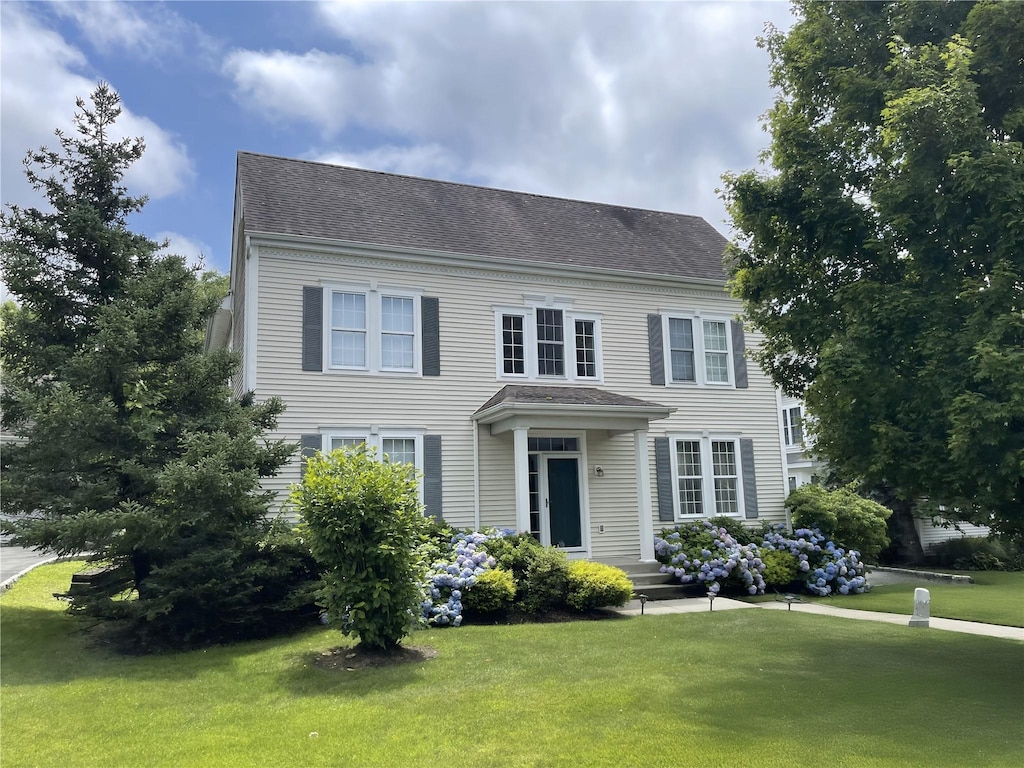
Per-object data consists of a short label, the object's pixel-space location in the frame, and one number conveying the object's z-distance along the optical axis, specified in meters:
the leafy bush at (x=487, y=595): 11.21
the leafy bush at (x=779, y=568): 14.49
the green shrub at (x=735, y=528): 15.80
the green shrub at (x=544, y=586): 11.80
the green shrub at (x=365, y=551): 8.21
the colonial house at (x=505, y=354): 14.14
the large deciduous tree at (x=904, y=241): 6.85
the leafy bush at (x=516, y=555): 12.30
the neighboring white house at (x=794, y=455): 32.10
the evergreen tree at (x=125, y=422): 9.00
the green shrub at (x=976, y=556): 21.19
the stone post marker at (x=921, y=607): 10.93
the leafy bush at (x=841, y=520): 16.73
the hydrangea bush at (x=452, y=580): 10.82
